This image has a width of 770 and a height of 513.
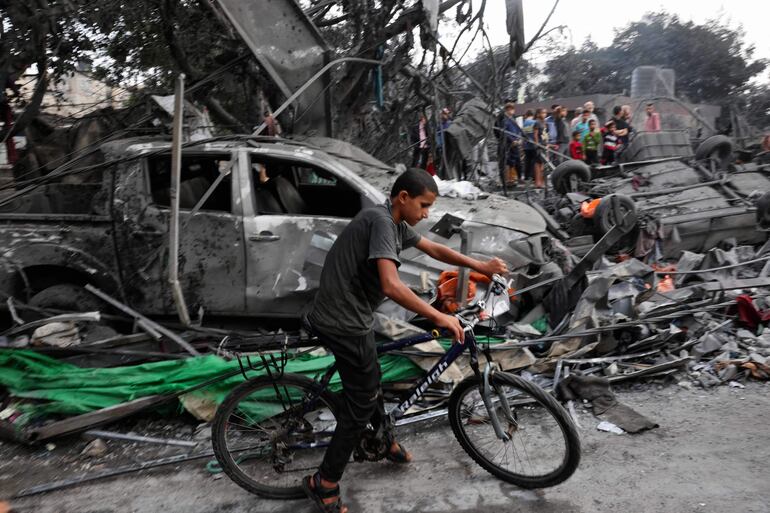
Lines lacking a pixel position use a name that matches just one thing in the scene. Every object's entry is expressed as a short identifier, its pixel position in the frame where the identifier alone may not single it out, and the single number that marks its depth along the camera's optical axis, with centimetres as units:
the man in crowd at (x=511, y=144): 967
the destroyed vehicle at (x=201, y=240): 468
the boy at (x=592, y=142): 1070
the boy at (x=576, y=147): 1089
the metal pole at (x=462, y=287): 388
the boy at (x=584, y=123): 1077
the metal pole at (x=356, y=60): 661
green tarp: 383
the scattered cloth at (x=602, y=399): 359
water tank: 2056
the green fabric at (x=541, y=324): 483
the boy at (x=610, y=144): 1069
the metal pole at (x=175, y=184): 398
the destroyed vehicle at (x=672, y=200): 663
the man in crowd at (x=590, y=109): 1078
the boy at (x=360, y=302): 249
